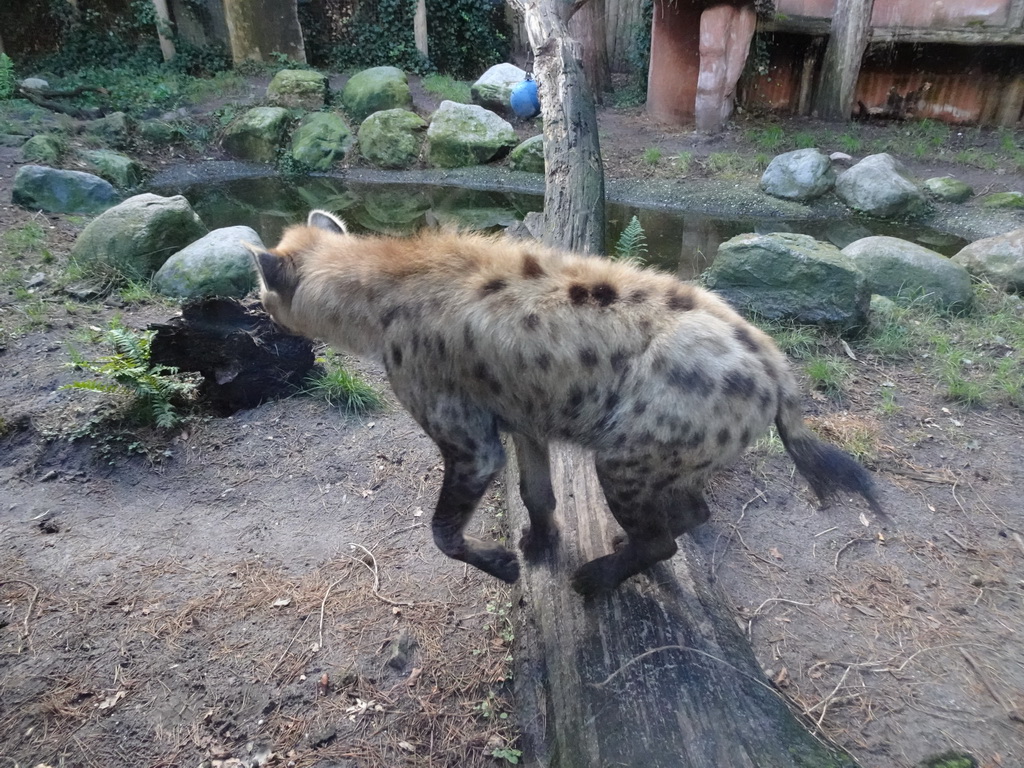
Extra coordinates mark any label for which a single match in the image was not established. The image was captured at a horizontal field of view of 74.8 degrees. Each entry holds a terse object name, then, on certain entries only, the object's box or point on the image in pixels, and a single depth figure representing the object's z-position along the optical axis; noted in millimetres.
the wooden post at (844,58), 11008
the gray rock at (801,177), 9234
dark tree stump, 4180
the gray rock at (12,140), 9359
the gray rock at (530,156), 10789
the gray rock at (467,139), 11266
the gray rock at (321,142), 11516
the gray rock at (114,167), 9391
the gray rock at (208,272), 5699
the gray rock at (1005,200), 8531
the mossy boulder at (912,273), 5680
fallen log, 2141
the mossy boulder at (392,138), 11445
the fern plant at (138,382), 3916
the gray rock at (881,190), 8758
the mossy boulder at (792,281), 5129
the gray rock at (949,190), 8891
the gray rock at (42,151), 8945
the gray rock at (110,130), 10656
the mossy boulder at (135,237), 5953
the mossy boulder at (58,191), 7410
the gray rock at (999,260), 5988
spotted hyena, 2410
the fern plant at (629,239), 5312
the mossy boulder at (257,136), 11609
